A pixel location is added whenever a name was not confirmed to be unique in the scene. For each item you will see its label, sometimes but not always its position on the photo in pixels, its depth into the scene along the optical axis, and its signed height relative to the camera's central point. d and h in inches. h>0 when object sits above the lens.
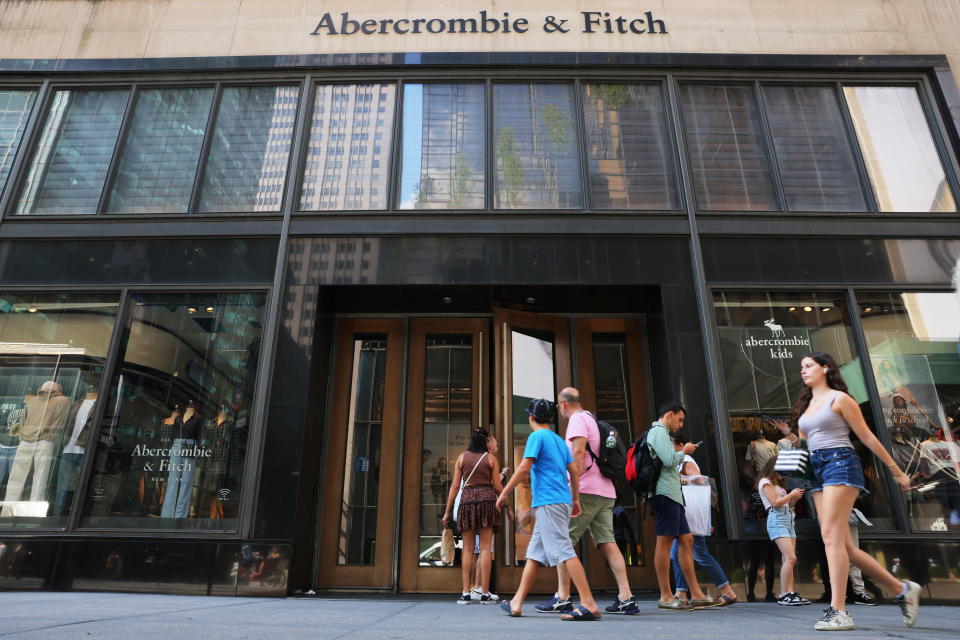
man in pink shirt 189.9 +9.1
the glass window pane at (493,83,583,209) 320.5 +204.6
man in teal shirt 200.7 +2.2
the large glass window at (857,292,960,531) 267.4 +62.2
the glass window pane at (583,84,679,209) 319.9 +203.1
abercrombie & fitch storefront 270.8 +125.4
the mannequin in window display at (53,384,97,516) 271.4 +37.3
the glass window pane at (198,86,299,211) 320.8 +204.5
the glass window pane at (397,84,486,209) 320.2 +205.5
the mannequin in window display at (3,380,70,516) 275.1 +40.5
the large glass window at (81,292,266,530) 268.4 +51.2
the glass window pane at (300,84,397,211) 320.2 +205.1
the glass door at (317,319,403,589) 286.5 +32.1
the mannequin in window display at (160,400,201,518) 268.4 +27.5
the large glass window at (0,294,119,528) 273.1 +62.9
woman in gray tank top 140.9 +10.9
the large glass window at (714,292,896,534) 265.6 +73.4
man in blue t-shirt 173.0 +6.6
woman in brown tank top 233.8 +9.0
